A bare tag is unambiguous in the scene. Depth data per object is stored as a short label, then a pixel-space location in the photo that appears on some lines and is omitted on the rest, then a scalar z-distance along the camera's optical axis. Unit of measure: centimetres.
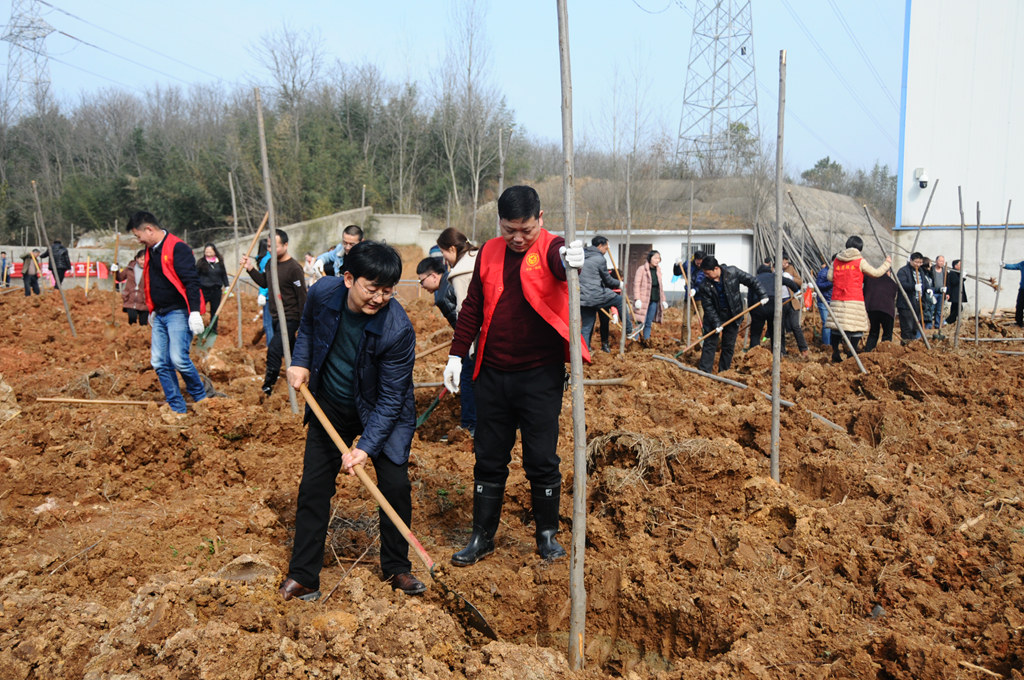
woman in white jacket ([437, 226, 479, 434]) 557
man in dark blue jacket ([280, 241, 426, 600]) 317
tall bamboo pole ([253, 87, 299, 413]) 600
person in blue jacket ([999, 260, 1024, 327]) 1191
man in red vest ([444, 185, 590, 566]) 344
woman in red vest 880
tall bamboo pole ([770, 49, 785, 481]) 438
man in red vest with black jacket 579
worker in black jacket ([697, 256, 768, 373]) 847
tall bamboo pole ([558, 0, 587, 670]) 274
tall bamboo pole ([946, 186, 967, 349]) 899
